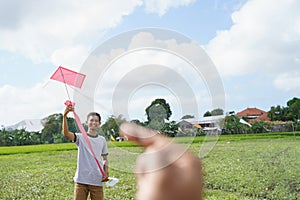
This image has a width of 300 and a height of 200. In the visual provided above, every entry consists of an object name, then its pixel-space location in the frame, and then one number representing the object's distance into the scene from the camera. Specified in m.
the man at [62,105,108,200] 3.39
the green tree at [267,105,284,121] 32.22
